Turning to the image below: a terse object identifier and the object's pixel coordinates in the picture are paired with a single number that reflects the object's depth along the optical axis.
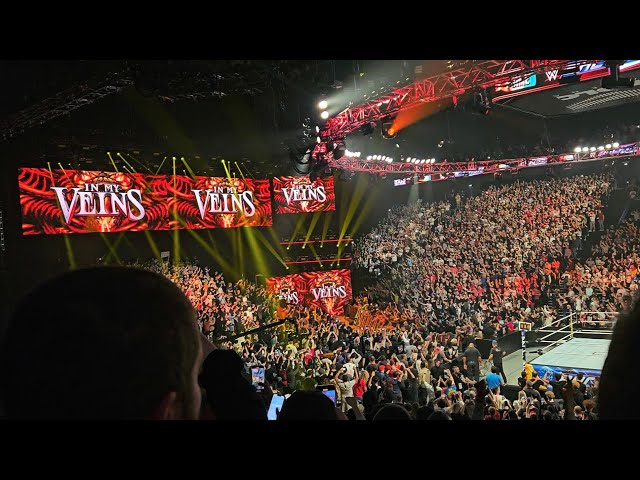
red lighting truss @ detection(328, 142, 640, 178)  20.71
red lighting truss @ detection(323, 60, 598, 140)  9.65
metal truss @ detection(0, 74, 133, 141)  9.91
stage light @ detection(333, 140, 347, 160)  14.55
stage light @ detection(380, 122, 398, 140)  13.37
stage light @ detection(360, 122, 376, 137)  13.12
